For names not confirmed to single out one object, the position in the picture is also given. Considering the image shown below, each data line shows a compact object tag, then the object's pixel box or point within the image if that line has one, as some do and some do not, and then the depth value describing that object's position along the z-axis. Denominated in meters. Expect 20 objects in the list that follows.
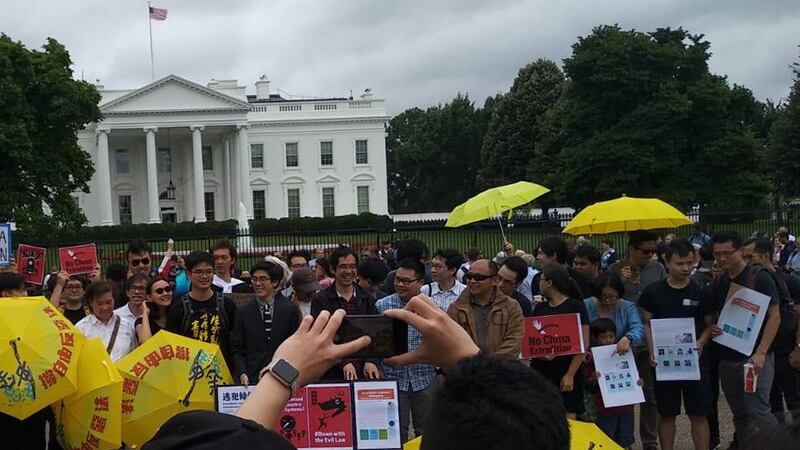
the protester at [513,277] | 8.00
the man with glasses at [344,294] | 7.03
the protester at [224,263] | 8.79
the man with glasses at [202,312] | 6.50
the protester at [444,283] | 7.37
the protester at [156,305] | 6.79
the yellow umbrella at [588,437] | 4.43
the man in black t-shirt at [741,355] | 6.33
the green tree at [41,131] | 32.28
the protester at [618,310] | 6.88
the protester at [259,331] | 6.43
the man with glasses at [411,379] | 6.70
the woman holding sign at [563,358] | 6.60
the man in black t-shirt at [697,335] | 6.73
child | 6.93
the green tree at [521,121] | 58.53
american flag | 60.59
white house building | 63.12
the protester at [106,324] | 6.51
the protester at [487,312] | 6.17
